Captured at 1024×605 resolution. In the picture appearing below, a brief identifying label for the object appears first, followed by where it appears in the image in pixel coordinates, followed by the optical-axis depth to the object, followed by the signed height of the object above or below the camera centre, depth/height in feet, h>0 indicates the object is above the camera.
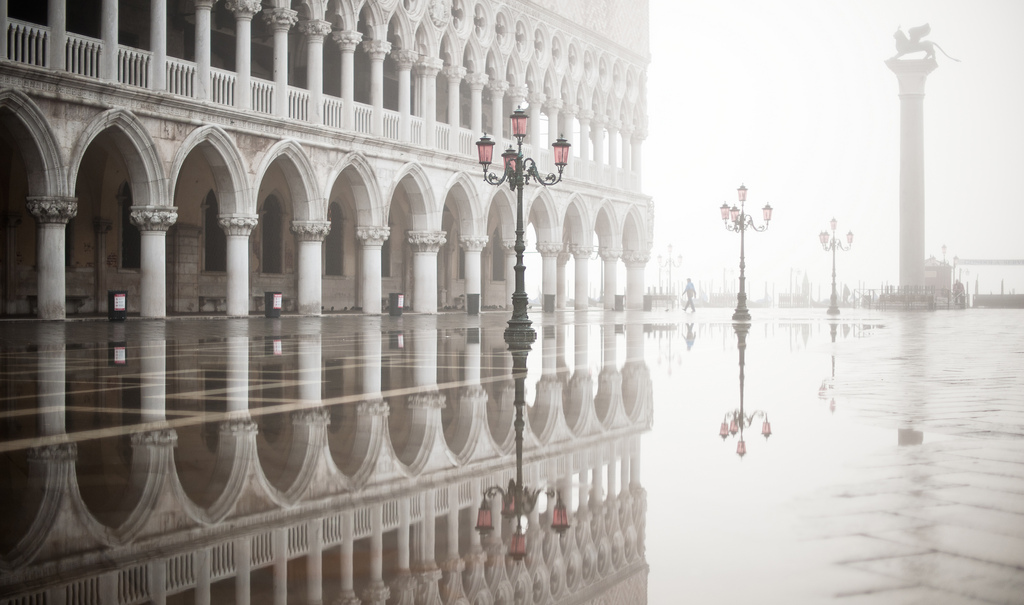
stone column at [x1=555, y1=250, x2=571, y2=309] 144.77 +3.26
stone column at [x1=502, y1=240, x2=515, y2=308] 128.57 +3.89
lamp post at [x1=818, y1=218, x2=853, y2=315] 138.23 +8.25
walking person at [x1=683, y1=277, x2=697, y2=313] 147.43 +1.35
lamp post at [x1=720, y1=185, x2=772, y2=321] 97.45 +8.29
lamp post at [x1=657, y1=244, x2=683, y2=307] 278.54 +11.38
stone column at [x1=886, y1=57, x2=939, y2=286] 168.45 +24.56
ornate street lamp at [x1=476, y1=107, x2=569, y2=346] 50.42 +7.21
